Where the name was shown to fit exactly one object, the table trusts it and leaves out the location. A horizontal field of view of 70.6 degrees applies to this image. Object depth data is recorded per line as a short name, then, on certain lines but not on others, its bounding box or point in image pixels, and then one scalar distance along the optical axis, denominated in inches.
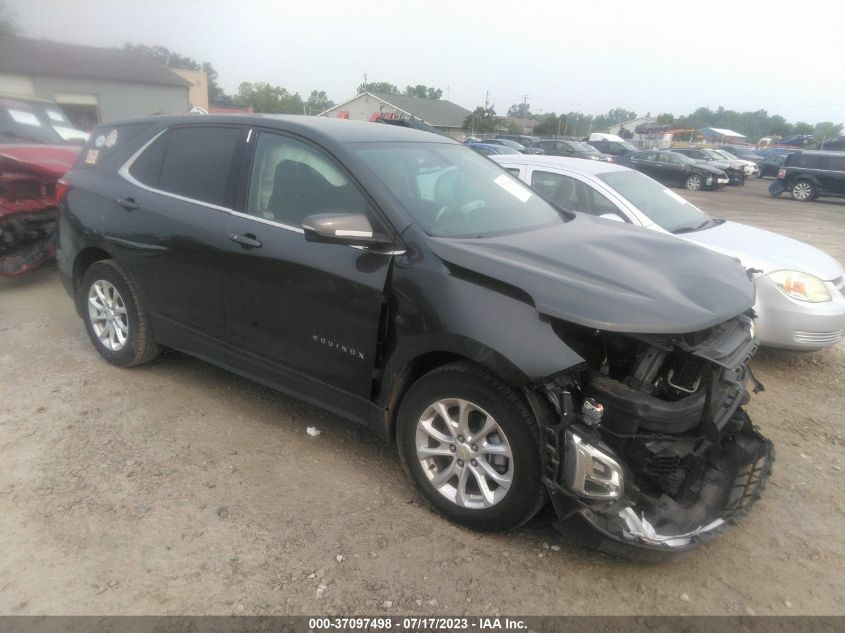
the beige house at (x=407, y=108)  2247.8
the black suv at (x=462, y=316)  94.1
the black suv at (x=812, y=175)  758.5
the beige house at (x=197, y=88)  1921.8
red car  222.5
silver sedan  173.0
